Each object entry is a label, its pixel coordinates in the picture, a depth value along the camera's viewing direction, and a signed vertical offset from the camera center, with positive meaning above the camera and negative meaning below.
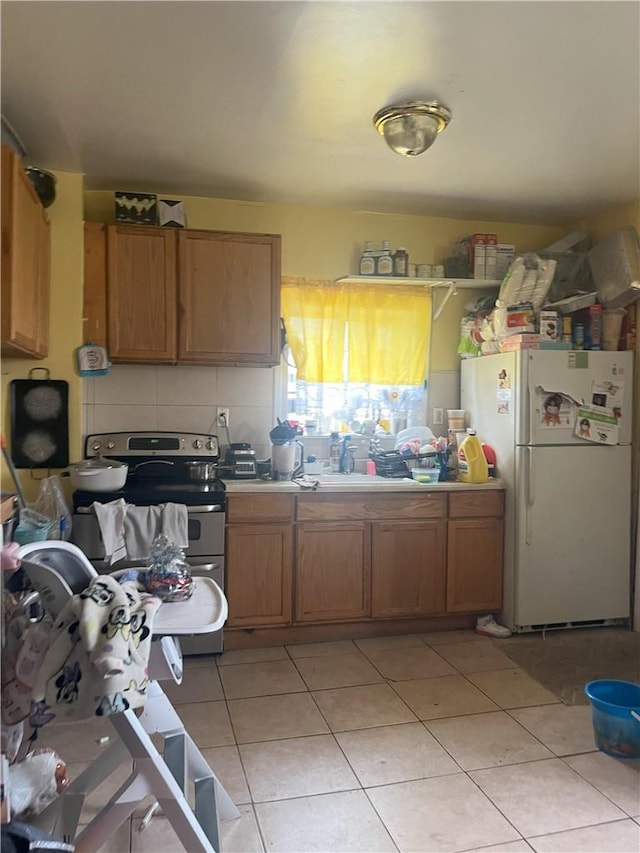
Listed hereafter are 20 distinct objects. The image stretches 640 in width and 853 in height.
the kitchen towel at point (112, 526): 3.00 -0.55
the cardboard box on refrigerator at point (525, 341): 3.53 +0.40
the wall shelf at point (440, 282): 3.83 +0.78
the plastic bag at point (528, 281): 3.62 +0.74
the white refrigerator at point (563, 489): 3.52 -0.41
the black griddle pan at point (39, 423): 3.29 -0.08
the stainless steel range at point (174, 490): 3.06 -0.40
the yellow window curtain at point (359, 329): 3.88 +0.50
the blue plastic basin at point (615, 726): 2.34 -1.13
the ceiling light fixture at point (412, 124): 2.56 +1.17
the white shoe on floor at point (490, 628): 3.55 -1.19
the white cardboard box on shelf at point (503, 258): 3.96 +0.95
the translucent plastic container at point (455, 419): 4.01 -0.04
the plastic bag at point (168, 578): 1.73 -0.46
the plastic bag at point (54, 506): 2.94 -0.45
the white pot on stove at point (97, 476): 3.07 -0.32
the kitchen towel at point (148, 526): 3.06 -0.56
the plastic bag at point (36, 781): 1.84 -1.11
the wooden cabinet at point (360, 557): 3.31 -0.77
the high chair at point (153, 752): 1.58 -0.95
